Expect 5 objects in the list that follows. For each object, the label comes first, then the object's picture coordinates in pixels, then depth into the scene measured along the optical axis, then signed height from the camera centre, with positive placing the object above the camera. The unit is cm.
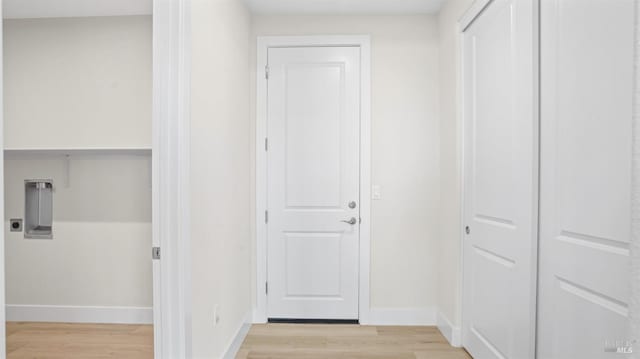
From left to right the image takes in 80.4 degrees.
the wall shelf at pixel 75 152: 298 +17
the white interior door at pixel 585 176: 132 +0
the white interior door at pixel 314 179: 318 -4
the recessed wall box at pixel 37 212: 320 -33
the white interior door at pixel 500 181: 187 -4
